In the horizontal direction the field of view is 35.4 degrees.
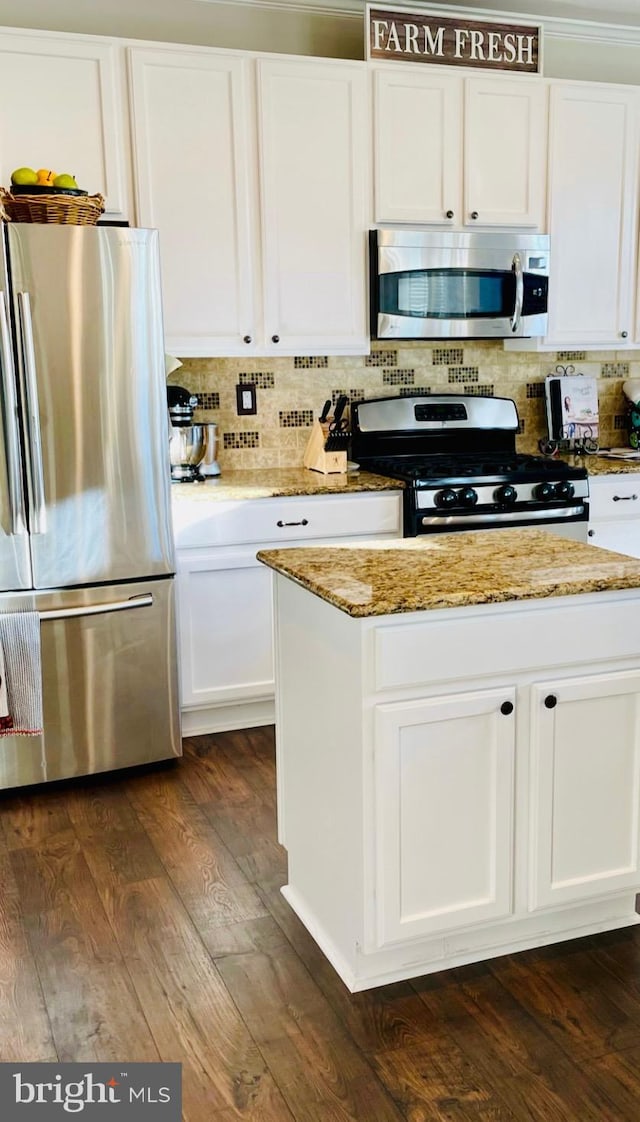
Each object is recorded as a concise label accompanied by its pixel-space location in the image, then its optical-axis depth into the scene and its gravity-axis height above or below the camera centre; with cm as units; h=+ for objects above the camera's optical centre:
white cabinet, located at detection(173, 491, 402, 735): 363 -83
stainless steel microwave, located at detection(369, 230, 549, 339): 395 +25
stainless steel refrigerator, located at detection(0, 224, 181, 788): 309 -44
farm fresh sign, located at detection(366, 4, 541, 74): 384 +118
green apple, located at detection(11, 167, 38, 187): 312 +54
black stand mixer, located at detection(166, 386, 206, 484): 379 -32
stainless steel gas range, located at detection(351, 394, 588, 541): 381 -47
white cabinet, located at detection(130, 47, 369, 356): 361 +57
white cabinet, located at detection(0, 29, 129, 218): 339 +82
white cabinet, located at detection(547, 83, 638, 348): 417 +55
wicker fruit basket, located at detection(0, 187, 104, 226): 308 +44
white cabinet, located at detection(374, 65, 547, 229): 388 +78
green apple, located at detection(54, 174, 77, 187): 316 +53
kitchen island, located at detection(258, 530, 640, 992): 204 -84
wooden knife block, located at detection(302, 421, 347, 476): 401 -43
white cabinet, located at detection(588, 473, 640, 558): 414 -68
